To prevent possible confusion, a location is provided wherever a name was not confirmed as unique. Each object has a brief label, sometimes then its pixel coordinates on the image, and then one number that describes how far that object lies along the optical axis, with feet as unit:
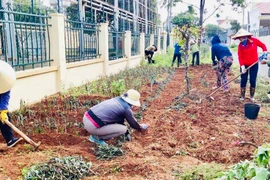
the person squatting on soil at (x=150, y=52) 51.16
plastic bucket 17.11
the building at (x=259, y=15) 146.72
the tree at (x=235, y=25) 158.51
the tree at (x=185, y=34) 23.72
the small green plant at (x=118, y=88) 21.72
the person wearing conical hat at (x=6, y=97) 11.66
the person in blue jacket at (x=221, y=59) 25.57
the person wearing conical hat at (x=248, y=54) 21.33
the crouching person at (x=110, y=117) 12.82
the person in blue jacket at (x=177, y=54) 47.36
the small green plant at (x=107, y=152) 11.86
